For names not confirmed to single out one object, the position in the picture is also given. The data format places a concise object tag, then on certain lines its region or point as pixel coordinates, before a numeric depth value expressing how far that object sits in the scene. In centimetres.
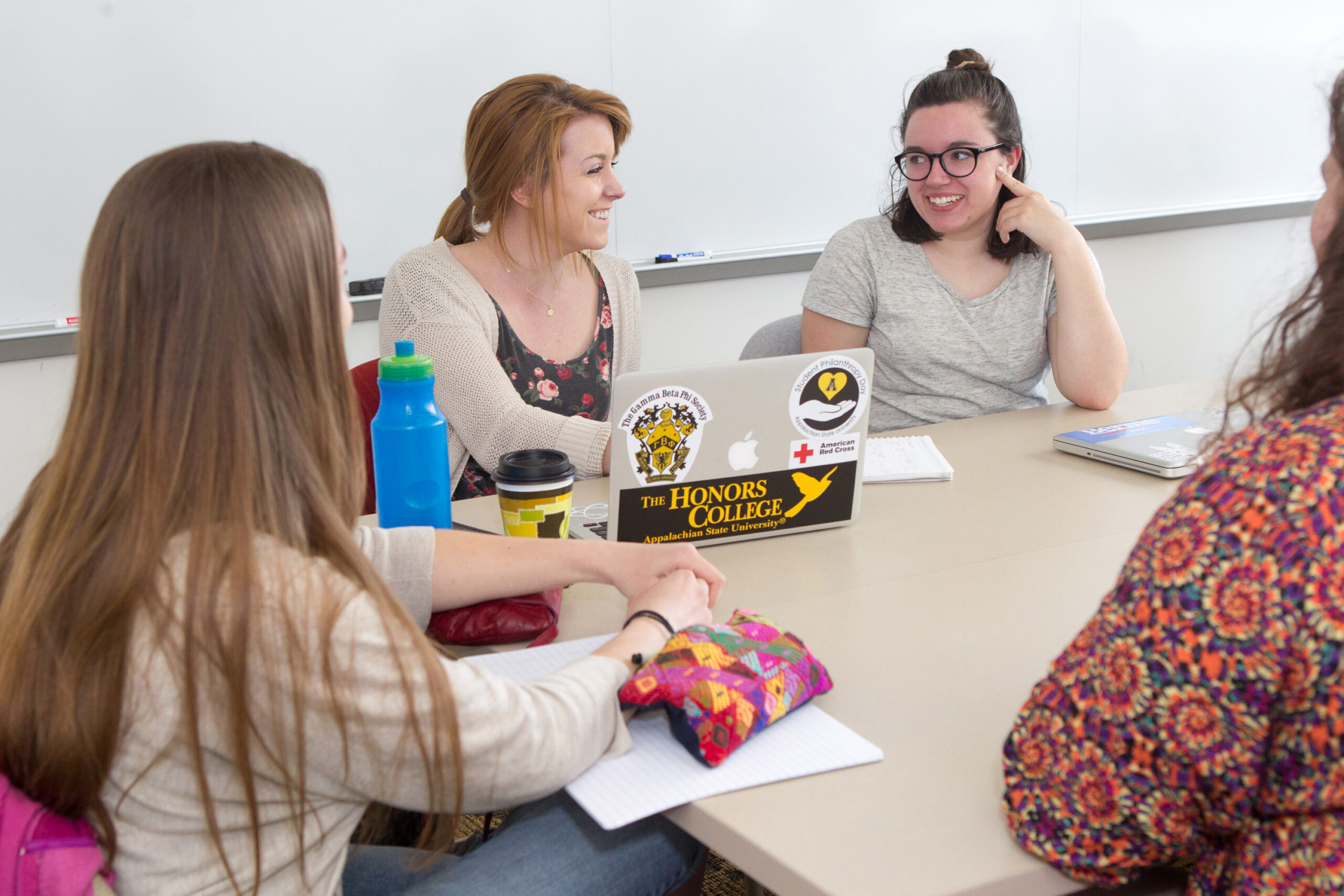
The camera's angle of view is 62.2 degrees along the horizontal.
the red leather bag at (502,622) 109
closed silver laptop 155
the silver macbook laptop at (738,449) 124
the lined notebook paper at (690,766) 83
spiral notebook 156
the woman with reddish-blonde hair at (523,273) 178
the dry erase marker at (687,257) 295
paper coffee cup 127
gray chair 215
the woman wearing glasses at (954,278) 201
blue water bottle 120
